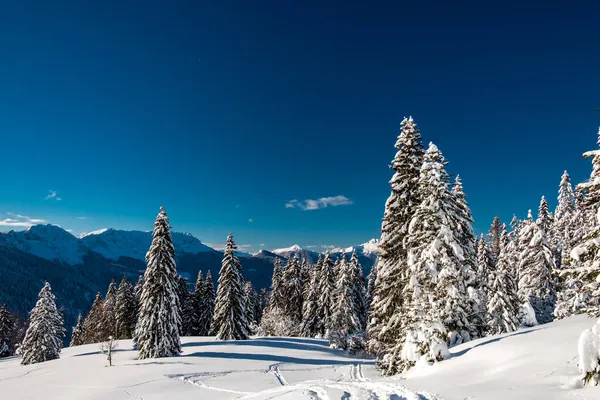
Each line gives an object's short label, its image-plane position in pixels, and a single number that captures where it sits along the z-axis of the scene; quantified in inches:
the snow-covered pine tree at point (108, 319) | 2598.4
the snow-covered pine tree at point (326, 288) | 2356.4
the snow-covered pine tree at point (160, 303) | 1540.4
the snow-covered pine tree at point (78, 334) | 3166.8
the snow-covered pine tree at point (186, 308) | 2599.9
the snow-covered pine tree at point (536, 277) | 1450.5
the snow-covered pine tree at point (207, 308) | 2591.0
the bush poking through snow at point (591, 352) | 324.2
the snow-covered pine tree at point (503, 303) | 1450.5
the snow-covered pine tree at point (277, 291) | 2883.9
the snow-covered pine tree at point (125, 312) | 2556.6
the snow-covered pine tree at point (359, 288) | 2250.0
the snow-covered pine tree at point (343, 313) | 2007.0
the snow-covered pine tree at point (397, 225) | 901.8
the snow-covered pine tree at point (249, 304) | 2480.3
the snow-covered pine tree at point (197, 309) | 2620.6
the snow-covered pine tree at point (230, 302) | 1988.2
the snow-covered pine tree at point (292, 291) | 2906.0
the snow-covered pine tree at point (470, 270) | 766.2
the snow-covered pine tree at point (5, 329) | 2519.7
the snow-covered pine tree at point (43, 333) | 1974.7
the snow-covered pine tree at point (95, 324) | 2674.7
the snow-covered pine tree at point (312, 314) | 2536.9
